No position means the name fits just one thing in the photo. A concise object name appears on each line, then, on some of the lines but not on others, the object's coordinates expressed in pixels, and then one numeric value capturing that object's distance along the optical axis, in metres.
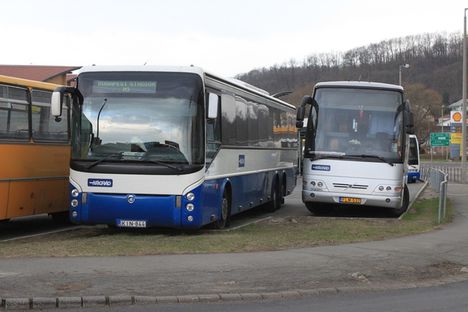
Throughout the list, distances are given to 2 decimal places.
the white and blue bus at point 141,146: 12.27
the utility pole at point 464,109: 35.41
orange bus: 12.59
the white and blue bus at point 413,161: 41.28
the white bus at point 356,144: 17.42
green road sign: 57.31
